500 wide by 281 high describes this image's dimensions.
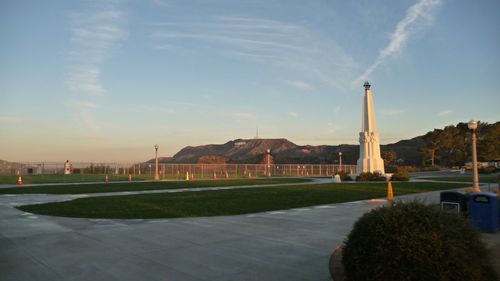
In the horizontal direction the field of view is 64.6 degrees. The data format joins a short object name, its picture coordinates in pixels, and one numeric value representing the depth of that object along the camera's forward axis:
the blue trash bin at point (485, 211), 9.62
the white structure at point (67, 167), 46.89
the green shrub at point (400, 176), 38.81
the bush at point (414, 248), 4.39
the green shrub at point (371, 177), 37.72
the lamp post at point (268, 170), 52.97
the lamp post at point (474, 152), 14.58
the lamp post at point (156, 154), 41.67
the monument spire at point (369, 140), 39.69
